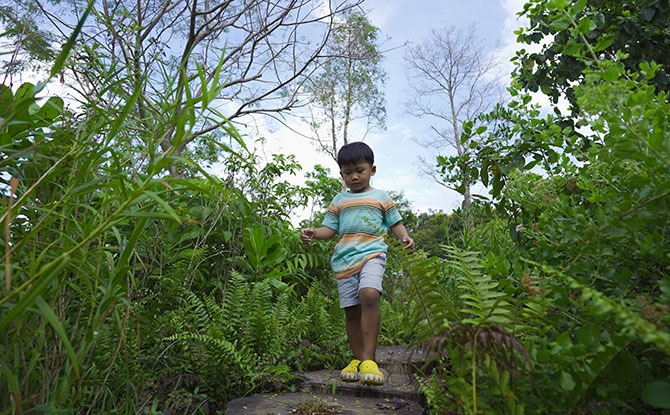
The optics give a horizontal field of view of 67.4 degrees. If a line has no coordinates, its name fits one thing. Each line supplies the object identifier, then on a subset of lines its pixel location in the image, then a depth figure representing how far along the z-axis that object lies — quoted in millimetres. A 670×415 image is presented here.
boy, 3033
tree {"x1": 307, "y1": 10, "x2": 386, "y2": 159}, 22875
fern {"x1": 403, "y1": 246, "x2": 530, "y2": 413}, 1094
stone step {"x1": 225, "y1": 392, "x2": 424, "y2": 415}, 2271
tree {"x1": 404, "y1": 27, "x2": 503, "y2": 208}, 23875
